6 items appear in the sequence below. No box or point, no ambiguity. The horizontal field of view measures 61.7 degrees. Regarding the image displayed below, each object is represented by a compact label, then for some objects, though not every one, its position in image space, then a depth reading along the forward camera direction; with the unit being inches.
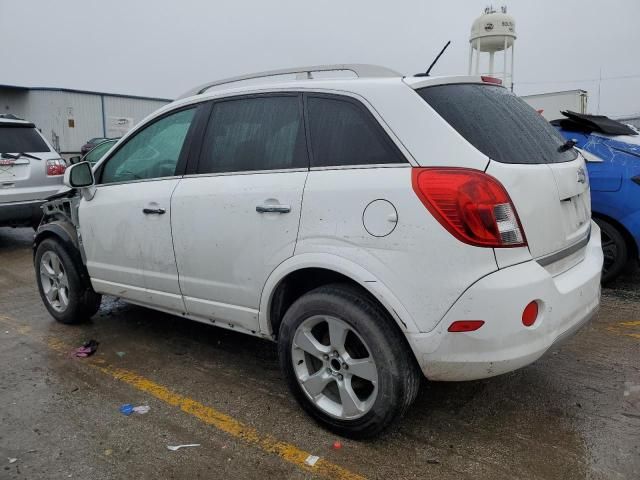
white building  1162.6
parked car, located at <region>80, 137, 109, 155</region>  1001.4
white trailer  676.1
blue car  184.2
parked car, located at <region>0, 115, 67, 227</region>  275.0
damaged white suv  89.9
